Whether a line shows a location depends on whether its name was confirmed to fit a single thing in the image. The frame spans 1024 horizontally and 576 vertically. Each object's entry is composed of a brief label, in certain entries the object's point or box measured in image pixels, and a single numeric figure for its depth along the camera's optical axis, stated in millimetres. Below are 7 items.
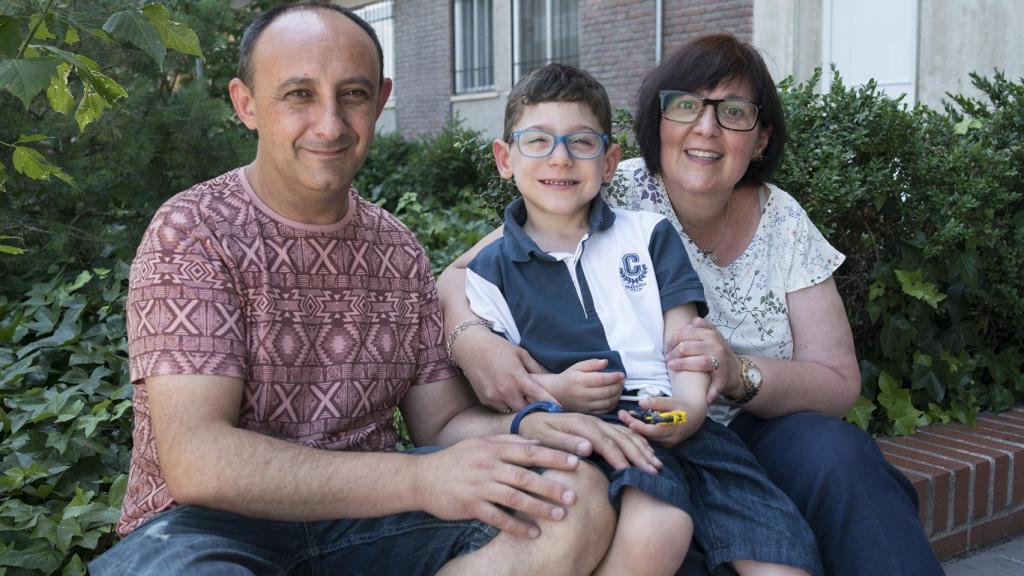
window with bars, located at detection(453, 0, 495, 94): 14711
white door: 7992
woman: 2289
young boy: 2174
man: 1875
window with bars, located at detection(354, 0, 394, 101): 16953
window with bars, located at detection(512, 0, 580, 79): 12695
